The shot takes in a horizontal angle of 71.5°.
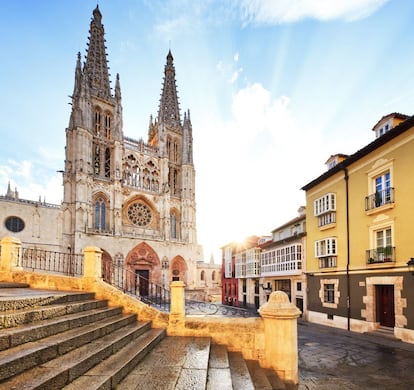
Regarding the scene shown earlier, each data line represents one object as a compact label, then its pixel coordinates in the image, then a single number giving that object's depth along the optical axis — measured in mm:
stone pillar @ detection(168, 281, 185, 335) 7395
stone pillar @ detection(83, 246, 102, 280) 8384
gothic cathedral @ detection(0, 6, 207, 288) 30781
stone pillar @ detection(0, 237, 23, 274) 9202
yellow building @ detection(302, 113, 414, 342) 12531
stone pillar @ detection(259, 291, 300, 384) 6051
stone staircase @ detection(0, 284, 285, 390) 3639
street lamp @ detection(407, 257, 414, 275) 11561
